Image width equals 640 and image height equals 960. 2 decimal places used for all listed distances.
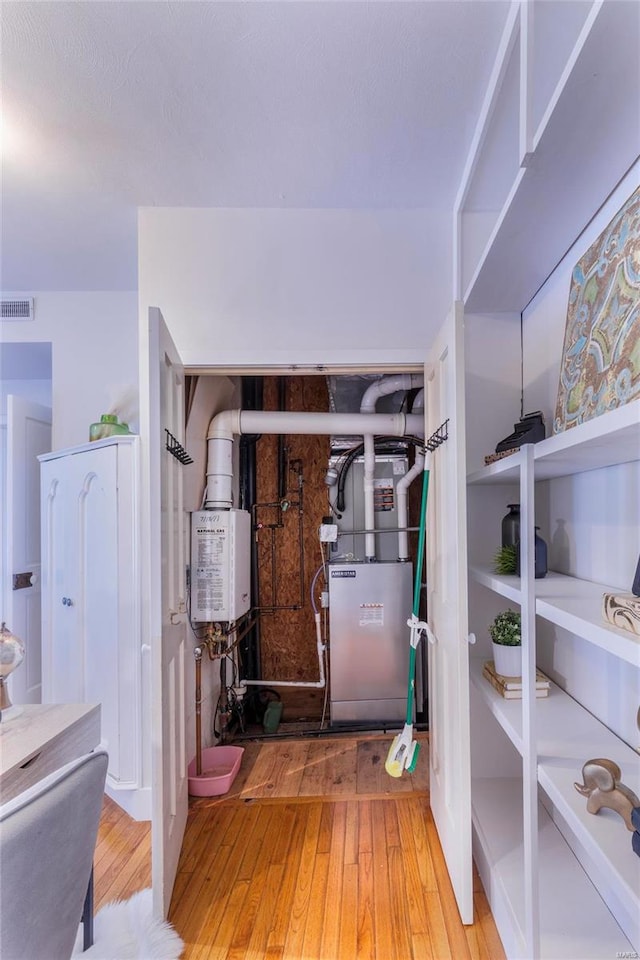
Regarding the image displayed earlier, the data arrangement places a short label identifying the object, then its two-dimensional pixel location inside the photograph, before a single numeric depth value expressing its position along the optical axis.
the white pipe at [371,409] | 2.74
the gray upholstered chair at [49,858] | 0.71
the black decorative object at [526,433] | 1.35
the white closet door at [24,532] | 2.58
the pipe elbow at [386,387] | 2.73
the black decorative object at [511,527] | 1.52
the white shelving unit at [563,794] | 0.83
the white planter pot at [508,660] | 1.47
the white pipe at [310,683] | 2.99
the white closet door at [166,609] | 1.42
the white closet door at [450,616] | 1.40
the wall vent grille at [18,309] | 2.51
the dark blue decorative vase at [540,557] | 1.37
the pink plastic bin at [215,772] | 2.08
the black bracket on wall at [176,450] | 1.62
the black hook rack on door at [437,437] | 1.57
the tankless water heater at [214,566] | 2.33
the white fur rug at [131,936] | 1.30
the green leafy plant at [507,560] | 1.49
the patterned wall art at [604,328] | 1.01
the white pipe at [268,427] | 2.53
